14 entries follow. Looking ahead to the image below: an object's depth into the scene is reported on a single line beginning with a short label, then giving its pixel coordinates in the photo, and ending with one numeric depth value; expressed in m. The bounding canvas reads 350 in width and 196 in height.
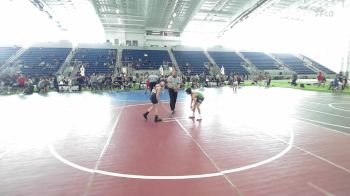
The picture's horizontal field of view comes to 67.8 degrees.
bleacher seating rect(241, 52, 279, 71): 46.56
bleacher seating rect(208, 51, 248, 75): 43.73
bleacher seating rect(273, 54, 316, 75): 46.57
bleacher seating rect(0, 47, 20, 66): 36.66
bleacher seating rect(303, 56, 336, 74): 43.54
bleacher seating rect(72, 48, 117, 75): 37.66
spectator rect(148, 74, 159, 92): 17.27
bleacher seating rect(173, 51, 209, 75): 41.69
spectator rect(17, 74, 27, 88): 24.25
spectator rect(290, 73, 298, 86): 29.19
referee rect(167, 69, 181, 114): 12.10
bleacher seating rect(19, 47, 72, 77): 34.91
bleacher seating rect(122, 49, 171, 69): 40.91
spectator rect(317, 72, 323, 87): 27.35
